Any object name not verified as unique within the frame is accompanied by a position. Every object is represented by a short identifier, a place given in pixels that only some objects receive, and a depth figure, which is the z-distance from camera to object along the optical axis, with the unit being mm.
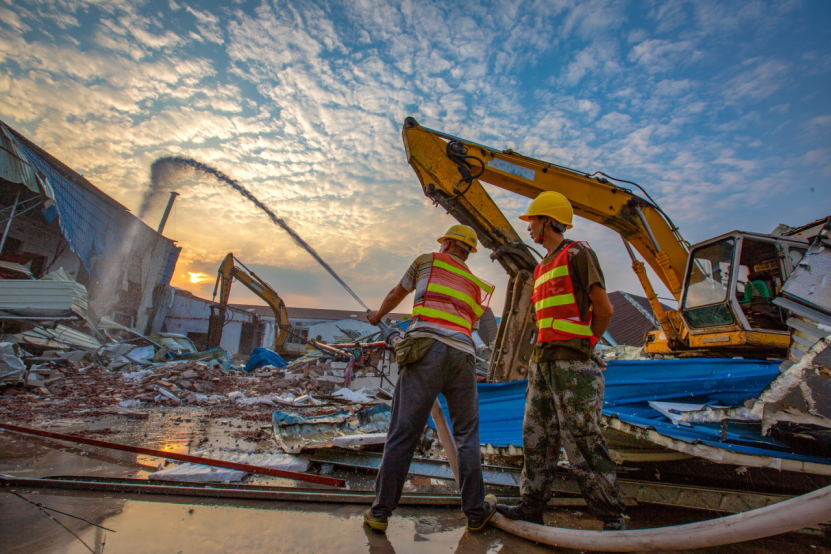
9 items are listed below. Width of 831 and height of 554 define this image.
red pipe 2762
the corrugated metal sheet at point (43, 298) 9438
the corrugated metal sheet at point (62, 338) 9242
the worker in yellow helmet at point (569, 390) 1930
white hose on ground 1158
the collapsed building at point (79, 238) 10570
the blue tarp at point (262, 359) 12852
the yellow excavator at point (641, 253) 4004
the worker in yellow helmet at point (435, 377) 1973
